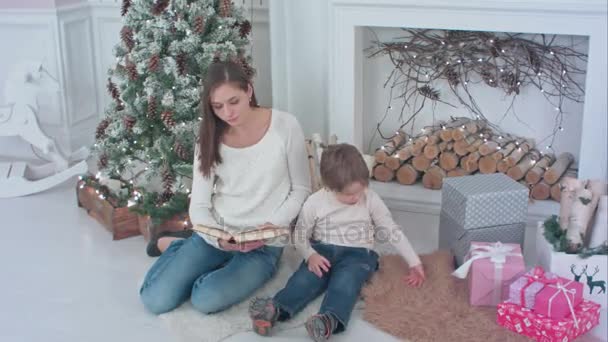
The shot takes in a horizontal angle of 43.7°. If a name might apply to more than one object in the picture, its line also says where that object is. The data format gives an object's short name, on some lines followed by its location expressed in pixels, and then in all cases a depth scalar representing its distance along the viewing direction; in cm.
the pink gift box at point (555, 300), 211
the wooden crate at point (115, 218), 298
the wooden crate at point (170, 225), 290
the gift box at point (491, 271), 228
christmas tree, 284
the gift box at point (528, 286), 215
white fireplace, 264
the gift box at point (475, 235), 249
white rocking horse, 349
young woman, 238
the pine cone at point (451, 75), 323
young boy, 228
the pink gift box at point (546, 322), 209
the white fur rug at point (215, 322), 227
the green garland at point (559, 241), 229
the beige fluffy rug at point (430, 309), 221
